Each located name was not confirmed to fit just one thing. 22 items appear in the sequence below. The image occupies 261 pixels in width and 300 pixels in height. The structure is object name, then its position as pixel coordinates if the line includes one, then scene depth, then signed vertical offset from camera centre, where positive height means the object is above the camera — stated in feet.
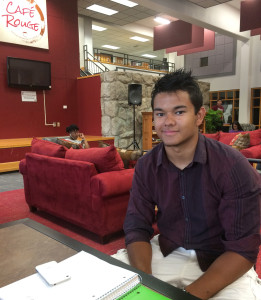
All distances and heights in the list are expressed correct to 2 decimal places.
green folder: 2.24 -1.46
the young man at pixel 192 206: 3.24 -1.16
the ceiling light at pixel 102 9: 27.36 +10.83
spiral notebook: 2.15 -1.38
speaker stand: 24.89 -2.54
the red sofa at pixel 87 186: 7.68 -2.03
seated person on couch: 15.84 -0.92
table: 2.52 -1.52
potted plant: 26.73 -0.54
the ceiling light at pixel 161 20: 30.83 +10.91
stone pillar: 23.67 +0.75
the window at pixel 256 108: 36.09 +0.91
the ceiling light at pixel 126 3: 25.91 +10.71
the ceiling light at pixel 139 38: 39.78 +11.30
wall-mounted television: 21.29 +3.50
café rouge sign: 20.67 +7.66
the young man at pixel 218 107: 29.94 +0.90
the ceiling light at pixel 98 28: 34.50 +11.22
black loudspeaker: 23.95 +1.94
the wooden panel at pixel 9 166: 18.26 -3.23
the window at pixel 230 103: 38.63 +1.70
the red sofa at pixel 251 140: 13.02 -1.32
